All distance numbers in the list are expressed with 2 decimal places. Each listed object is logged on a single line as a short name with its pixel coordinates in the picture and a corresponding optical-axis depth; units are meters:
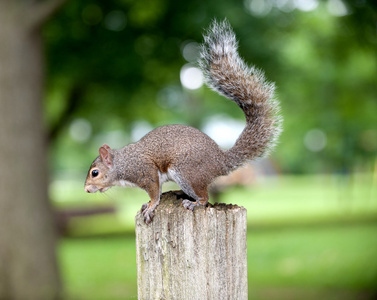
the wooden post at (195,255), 3.11
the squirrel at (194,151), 3.27
